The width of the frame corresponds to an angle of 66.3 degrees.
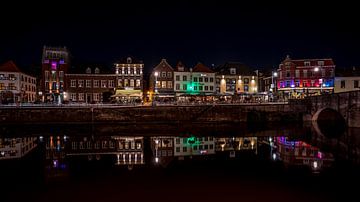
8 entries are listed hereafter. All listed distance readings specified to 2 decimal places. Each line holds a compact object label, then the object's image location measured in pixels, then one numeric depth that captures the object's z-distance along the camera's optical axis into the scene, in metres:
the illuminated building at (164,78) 65.56
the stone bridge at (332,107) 35.44
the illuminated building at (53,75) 62.19
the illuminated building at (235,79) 72.94
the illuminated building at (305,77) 63.34
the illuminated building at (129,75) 63.19
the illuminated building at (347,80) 59.97
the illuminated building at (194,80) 66.94
